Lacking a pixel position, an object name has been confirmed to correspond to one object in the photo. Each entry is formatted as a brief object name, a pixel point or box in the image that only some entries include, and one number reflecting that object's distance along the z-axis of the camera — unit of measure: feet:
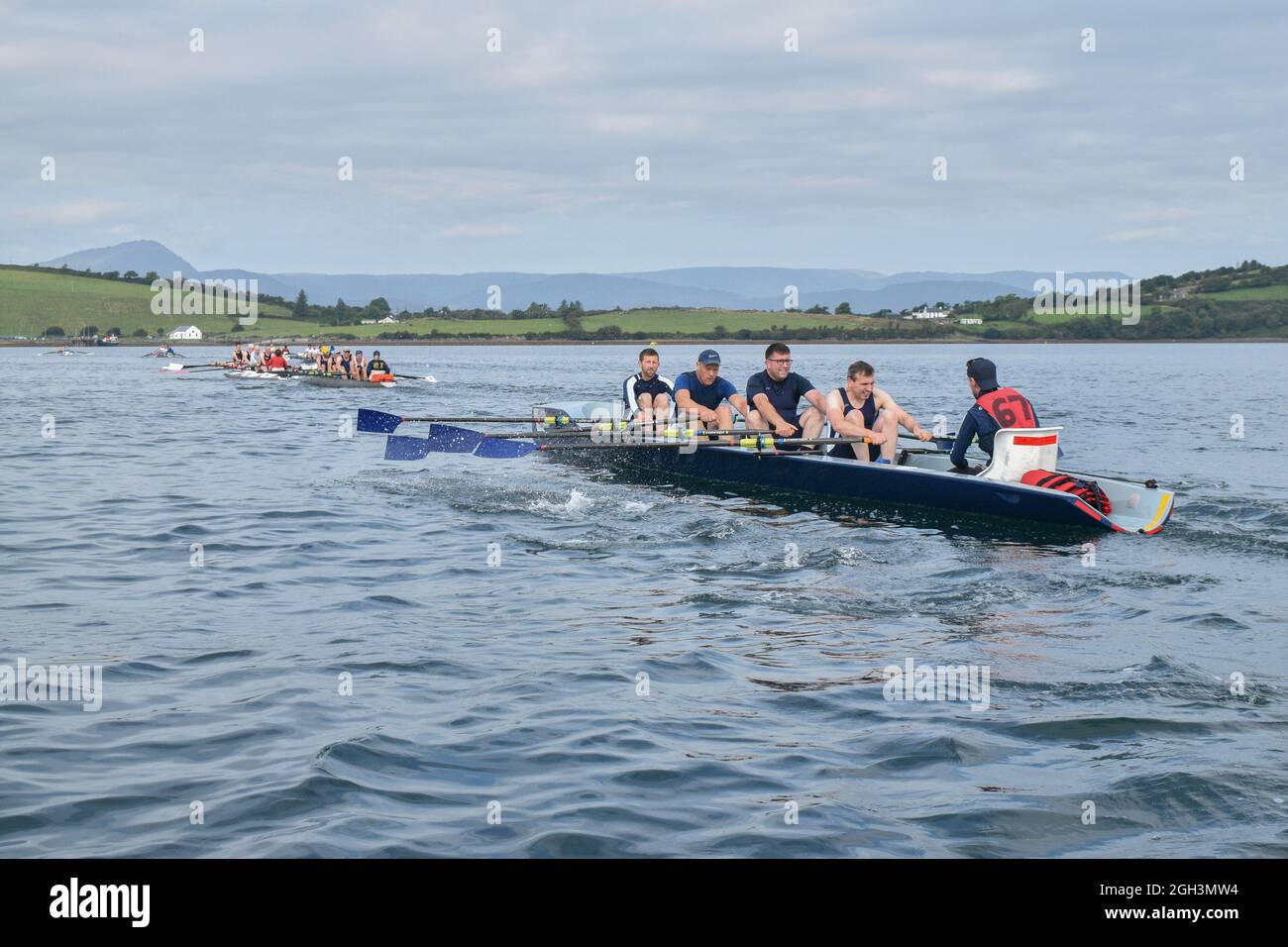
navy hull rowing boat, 44.91
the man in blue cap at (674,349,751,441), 58.49
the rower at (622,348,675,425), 60.18
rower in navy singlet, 52.30
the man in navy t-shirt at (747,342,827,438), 54.90
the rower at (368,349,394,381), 136.05
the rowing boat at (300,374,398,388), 137.62
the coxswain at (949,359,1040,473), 46.21
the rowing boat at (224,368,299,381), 157.07
